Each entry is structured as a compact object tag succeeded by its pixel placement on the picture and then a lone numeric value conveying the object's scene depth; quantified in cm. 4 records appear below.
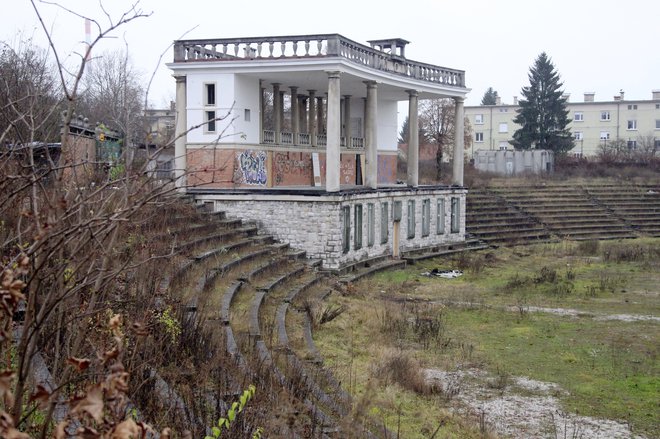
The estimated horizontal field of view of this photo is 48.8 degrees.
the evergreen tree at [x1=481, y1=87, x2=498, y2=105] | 10169
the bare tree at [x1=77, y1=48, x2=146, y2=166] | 3612
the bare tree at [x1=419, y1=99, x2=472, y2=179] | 5694
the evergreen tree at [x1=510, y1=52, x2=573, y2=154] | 6431
